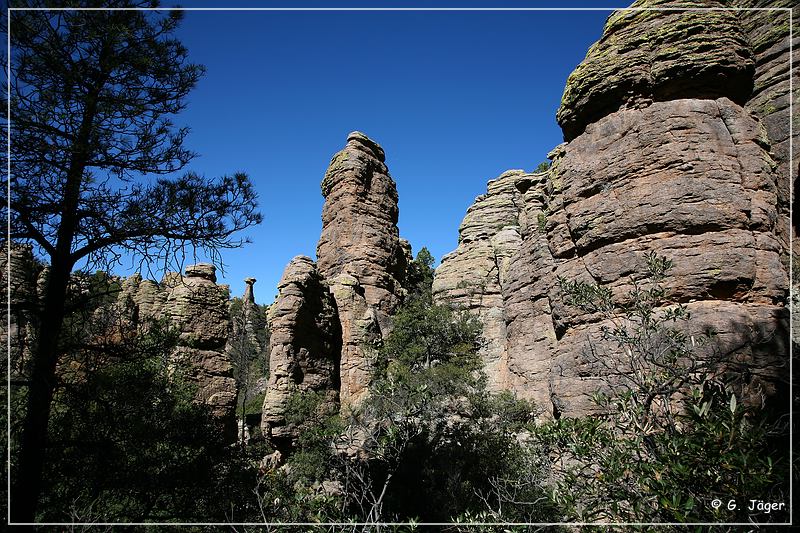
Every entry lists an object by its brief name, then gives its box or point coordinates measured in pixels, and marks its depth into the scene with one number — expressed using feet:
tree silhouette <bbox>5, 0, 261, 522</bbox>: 16.43
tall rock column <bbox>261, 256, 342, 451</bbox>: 54.49
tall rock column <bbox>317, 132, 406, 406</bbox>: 71.77
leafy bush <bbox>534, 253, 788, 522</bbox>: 11.50
